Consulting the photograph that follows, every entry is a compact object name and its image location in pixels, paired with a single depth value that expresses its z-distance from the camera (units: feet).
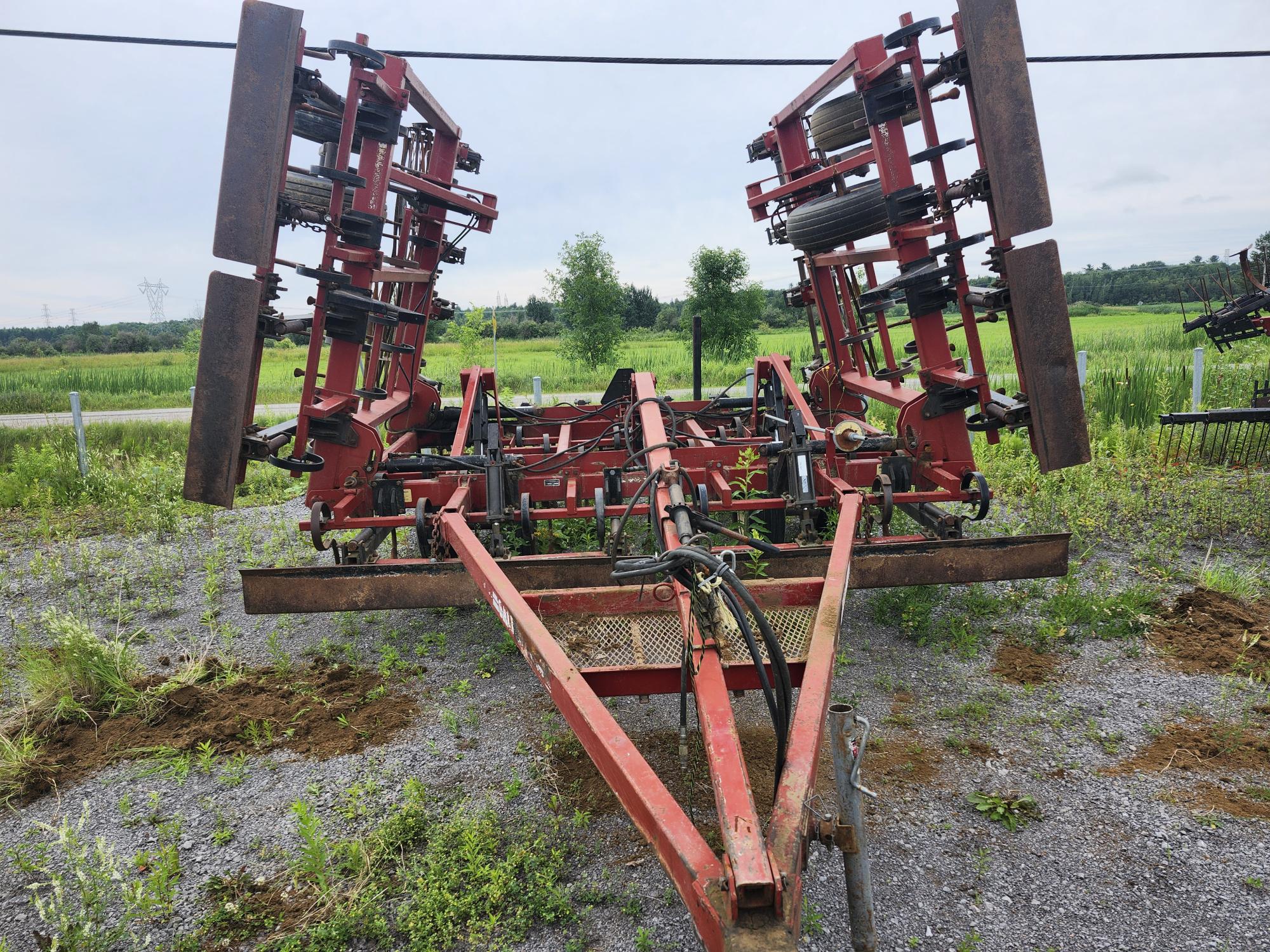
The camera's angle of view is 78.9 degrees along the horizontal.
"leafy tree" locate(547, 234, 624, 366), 59.31
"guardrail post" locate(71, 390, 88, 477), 33.36
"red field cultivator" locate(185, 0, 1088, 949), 10.68
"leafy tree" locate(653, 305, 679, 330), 138.41
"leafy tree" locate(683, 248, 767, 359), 59.98
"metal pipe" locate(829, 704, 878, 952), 6.61
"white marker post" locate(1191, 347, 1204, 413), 36.83
